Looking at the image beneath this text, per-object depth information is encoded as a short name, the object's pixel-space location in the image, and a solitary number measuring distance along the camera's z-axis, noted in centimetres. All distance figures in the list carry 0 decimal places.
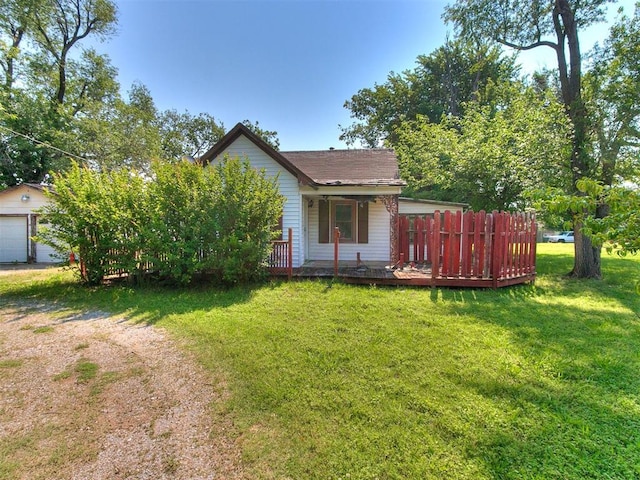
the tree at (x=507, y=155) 938
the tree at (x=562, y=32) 890
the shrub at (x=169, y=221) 714
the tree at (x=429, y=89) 2633
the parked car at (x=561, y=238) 3491
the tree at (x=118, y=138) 2034
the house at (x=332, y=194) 946
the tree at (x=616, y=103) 835
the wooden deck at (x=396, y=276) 726
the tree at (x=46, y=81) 1784
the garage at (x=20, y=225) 1420
